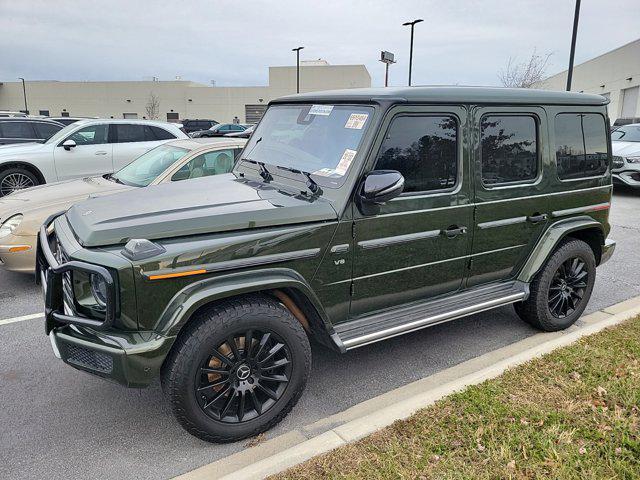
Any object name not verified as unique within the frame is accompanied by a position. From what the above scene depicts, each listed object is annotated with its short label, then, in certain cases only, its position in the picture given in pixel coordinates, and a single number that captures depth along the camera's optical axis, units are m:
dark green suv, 2.53
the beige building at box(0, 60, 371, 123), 56.53
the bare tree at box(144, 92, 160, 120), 54.14
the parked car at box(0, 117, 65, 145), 12.61
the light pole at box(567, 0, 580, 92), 16.88
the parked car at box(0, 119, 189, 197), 8.76
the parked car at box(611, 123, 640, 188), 11.63
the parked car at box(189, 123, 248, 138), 31.43
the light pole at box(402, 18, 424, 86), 25.75
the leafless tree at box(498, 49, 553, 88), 30.54
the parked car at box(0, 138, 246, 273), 4.91
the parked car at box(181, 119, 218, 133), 33.81
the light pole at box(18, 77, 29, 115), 55.02
